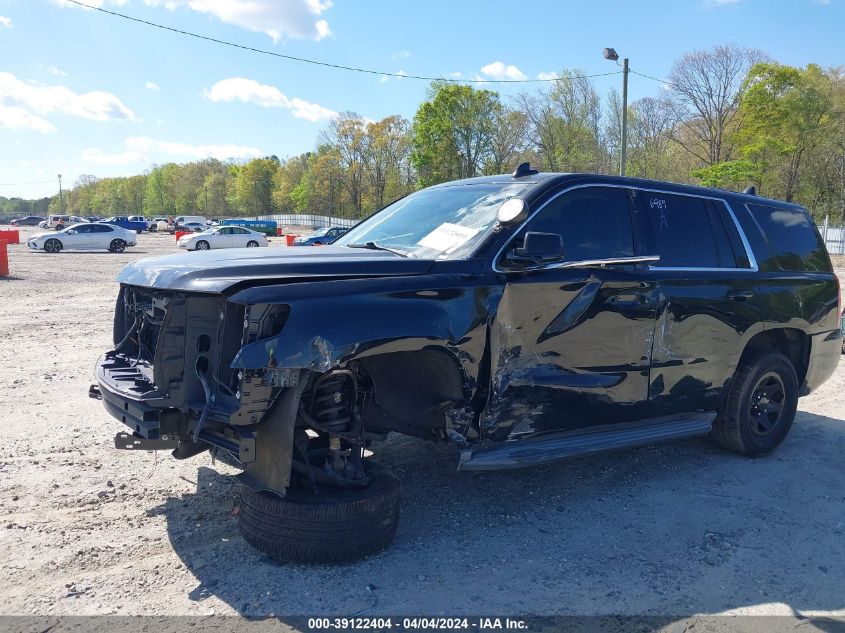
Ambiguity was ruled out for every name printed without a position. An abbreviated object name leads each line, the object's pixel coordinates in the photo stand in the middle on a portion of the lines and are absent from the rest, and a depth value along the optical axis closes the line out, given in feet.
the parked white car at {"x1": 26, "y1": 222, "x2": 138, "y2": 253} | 106.01
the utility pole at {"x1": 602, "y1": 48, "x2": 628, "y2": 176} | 74.77
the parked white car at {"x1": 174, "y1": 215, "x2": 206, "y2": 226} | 249.75
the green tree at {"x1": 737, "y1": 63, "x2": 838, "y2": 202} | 147.02
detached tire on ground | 11.27
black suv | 10.74
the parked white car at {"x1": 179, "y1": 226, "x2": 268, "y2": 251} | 123.84
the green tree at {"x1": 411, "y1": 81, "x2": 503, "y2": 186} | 183.11
